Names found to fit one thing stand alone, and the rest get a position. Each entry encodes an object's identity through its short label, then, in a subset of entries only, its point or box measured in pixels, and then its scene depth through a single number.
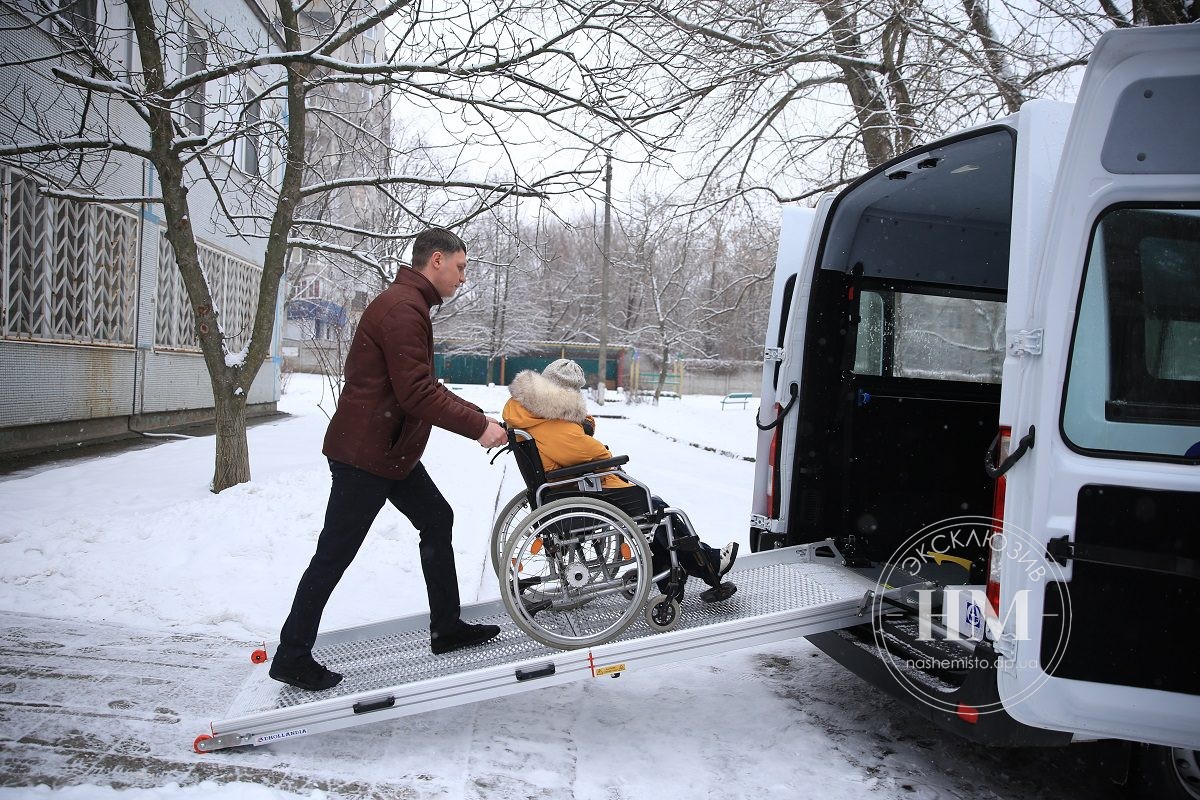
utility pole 27.50
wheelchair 3.62
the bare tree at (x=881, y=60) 9.69
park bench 35.47
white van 2.70
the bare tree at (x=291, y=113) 6.33
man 3.45
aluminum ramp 3.17
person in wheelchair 3.81
